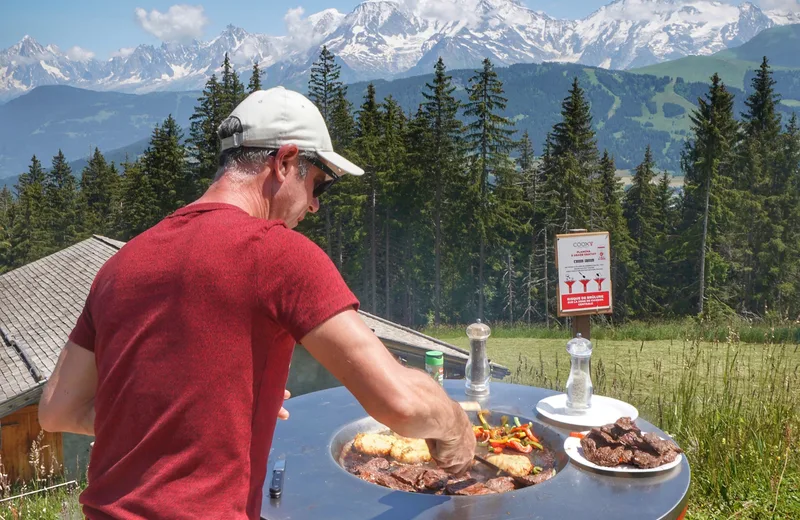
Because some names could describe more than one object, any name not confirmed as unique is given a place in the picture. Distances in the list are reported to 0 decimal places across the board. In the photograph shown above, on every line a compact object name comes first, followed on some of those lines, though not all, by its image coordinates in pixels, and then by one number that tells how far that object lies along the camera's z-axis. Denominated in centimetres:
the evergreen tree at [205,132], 4447
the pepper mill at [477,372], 404
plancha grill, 248
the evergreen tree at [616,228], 4747
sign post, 644
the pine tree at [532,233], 4756
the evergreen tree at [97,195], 6019
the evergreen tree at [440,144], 4222
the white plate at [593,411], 345
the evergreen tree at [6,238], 5928
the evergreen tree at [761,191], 4394
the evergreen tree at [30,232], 5878
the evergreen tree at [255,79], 4371
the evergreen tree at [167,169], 4716
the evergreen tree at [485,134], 4288
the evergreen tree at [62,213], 6000
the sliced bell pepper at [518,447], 340
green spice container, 358
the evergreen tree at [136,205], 4856
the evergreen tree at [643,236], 4925
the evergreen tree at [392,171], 4494
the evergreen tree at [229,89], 4450
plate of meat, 285
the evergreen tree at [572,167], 4381
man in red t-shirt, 150
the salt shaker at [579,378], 344
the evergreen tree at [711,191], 4262
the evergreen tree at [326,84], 4672
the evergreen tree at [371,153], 4422
